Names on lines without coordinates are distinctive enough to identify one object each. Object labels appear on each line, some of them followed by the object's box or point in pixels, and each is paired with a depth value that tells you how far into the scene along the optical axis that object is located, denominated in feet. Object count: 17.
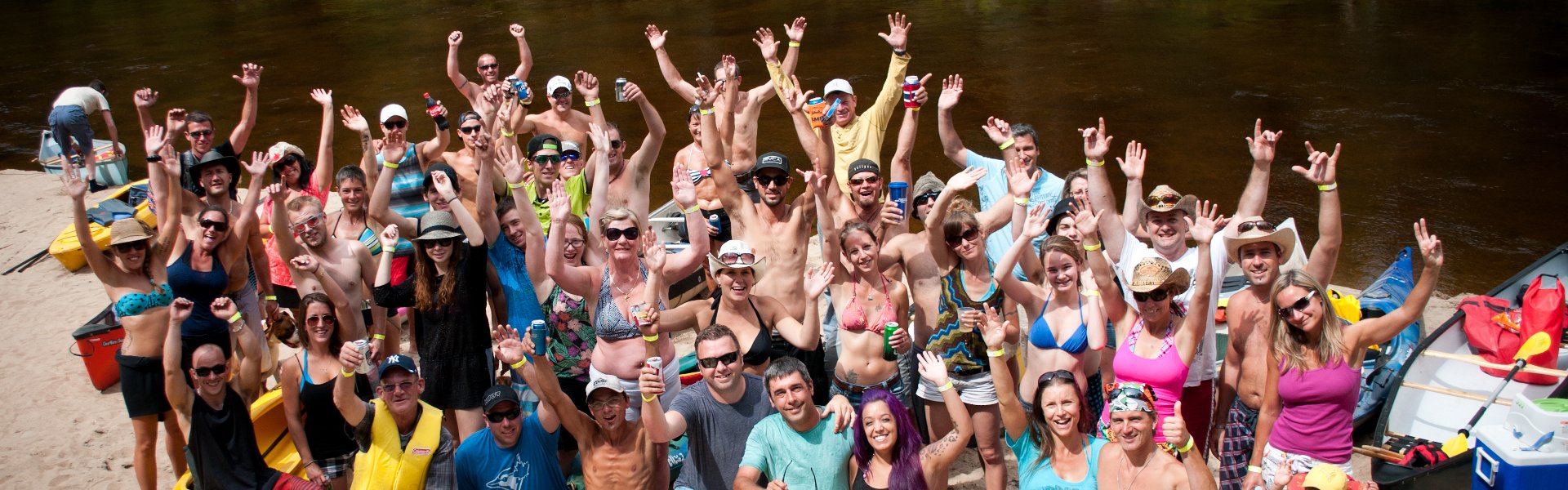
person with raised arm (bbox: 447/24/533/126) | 33.50
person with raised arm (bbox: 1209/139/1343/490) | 19.04
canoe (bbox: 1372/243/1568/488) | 22.91
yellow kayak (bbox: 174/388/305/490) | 22.85
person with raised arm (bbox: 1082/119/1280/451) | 19.54
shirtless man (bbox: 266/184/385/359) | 22.33
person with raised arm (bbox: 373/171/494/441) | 21.16
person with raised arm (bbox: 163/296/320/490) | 20.08
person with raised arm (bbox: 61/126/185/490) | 22.00
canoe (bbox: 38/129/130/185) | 47.96
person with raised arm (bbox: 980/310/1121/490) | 16.84
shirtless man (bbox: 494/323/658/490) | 18.33
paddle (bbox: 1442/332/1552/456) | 22.75
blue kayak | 24.31
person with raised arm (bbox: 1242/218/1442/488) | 17.07
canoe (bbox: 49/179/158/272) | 37.86
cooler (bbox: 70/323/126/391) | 28.68
